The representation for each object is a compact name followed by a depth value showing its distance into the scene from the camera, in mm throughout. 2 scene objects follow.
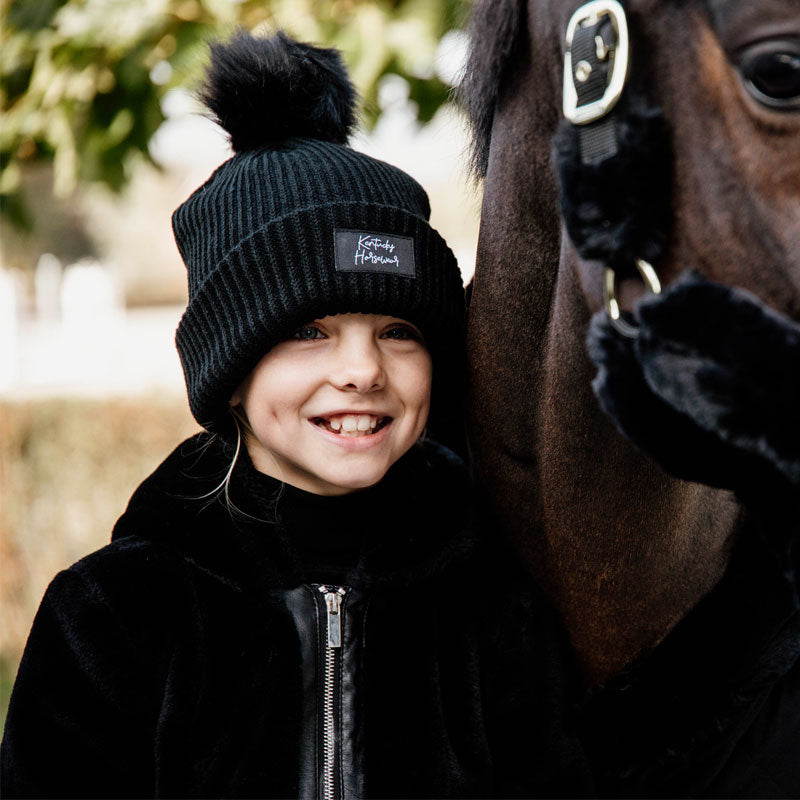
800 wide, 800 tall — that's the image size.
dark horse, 1084
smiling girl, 1264
